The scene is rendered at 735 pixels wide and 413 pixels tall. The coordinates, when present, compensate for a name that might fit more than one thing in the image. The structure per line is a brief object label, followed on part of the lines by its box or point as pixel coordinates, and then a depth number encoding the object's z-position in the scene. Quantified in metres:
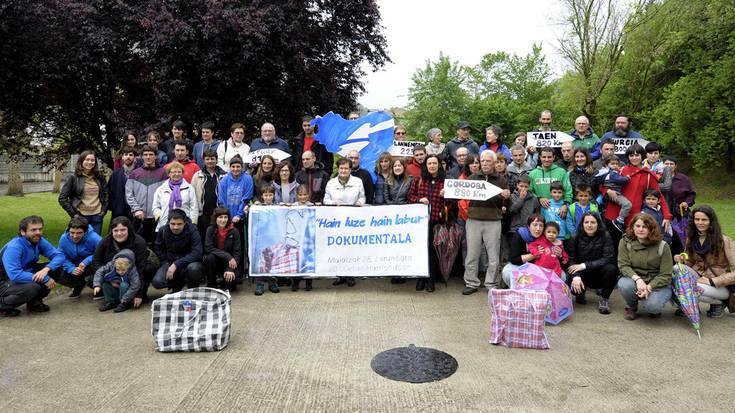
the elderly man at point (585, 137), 8.01
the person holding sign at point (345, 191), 7.23
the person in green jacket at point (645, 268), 5.40
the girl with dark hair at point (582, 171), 6.88
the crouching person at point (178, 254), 6.34
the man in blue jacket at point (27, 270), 5.71
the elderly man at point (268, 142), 8.20
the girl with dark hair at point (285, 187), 7.39
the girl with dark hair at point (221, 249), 6.65
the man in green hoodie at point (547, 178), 6.70
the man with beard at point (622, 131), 8.12
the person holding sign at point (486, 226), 6.71
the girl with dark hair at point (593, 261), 5.90
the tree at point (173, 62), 9.92
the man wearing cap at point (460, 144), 8.23
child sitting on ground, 5.95
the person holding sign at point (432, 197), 7.05
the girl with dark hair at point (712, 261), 5.61
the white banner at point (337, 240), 7.04
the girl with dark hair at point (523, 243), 6.03
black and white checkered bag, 4.61
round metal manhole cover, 4.07
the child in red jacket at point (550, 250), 5.93
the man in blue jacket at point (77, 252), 6.16
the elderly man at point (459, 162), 7.31
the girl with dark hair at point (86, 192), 7.06
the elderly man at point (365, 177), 7.59
